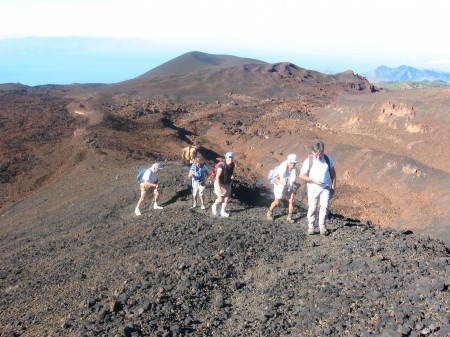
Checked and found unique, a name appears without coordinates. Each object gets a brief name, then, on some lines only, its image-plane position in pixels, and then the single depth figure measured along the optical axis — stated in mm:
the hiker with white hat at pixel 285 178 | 8766
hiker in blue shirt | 10320
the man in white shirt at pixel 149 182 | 10794
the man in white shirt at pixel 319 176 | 7645
